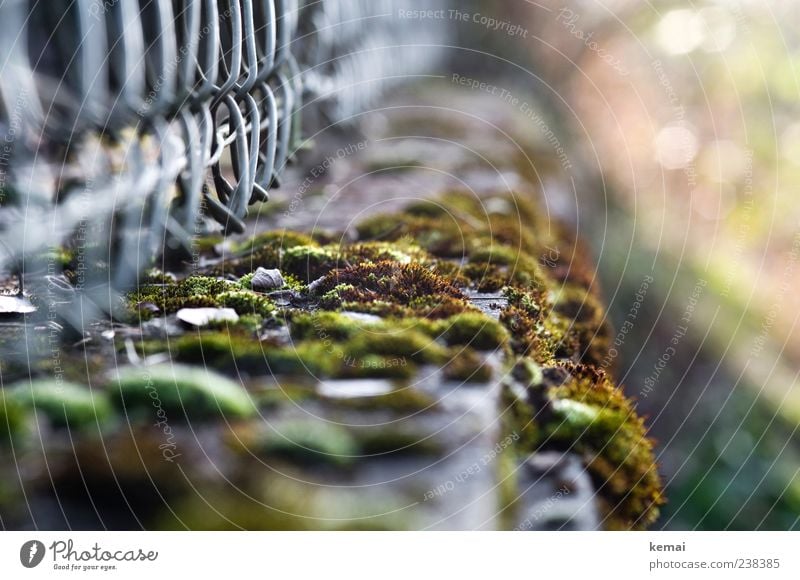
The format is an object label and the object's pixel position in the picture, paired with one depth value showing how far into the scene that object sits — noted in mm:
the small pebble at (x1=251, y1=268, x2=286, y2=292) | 580
